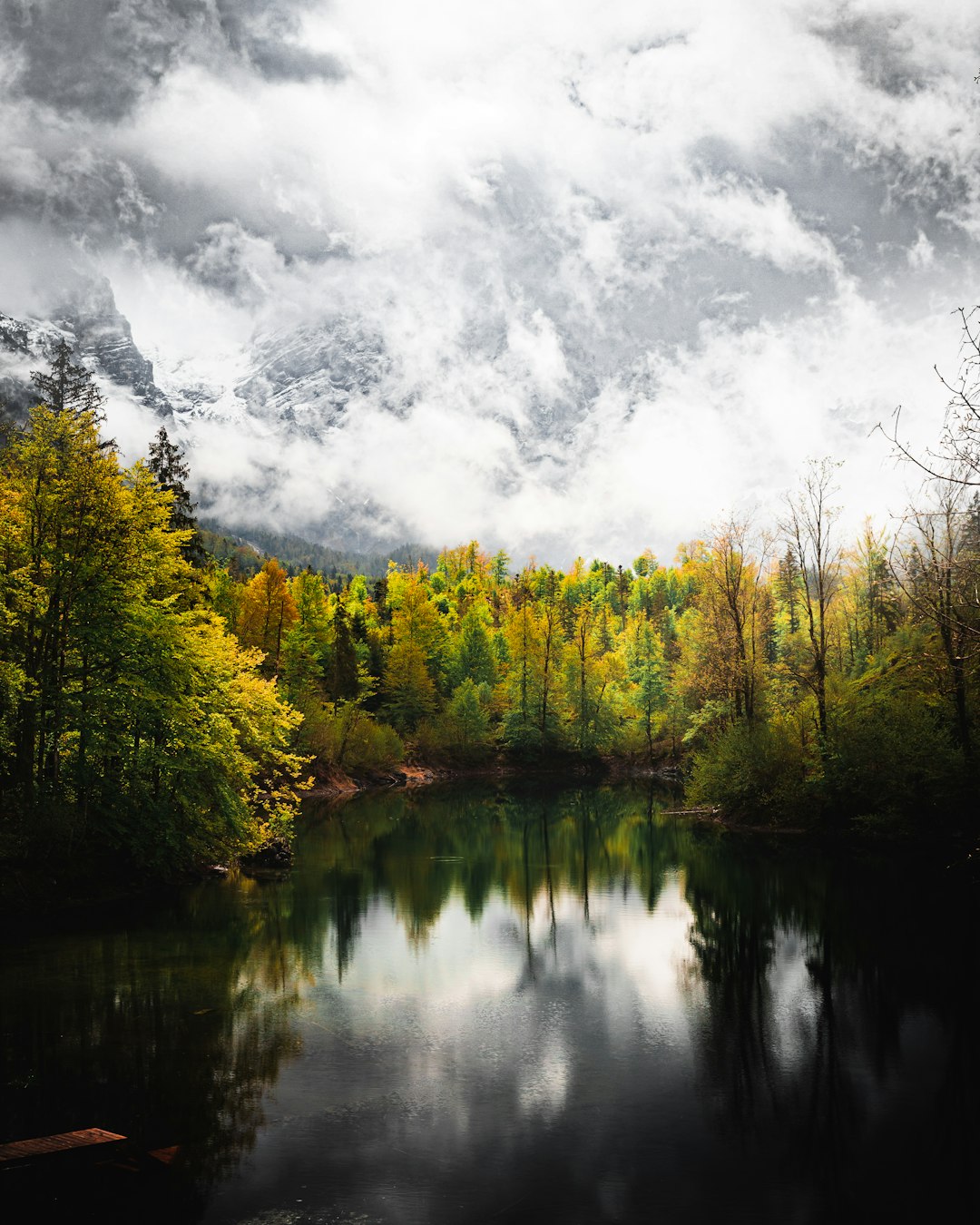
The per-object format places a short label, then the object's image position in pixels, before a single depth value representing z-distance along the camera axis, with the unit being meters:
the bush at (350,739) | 61.25
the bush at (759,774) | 38.78
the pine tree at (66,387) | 30.39
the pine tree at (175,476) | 38.69
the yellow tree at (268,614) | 59.44
